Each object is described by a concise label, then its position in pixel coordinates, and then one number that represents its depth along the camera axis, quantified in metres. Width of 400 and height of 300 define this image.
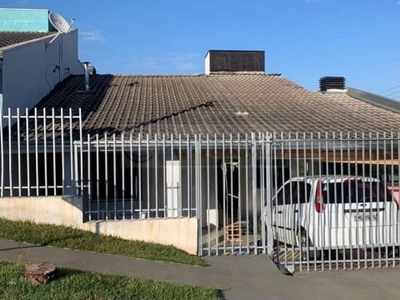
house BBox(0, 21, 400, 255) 8.48
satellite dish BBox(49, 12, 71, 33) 13.77
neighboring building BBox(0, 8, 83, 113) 11.40
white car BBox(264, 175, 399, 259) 8.48
